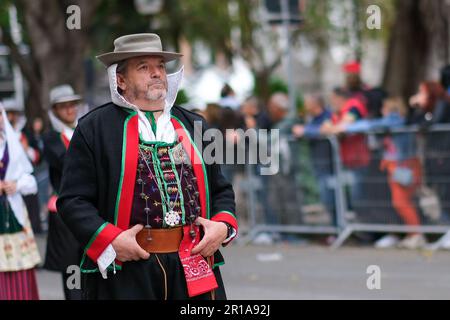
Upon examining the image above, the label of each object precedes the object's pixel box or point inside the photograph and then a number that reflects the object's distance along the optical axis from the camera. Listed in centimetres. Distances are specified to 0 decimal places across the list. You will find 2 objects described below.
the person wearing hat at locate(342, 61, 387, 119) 1236
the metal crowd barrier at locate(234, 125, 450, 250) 1095
